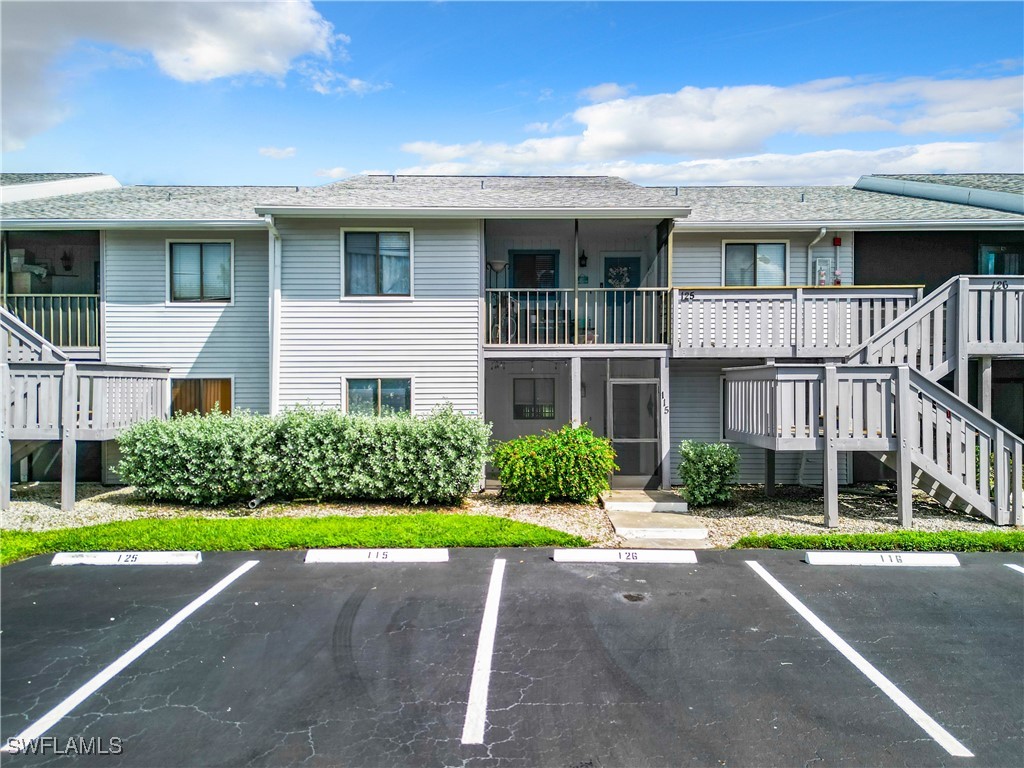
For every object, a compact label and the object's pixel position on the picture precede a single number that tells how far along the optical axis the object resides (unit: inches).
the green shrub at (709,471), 387.5
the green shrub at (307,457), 373.7
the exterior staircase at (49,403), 369.1
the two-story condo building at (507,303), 410.0
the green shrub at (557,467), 388.2
